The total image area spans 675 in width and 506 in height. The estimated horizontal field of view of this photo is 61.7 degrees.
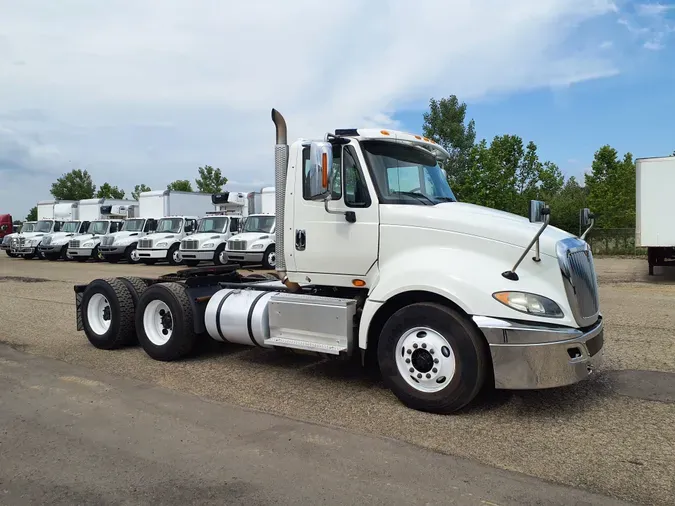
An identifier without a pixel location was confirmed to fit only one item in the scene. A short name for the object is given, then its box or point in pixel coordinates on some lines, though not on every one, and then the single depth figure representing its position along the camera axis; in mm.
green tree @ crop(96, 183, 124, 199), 72375
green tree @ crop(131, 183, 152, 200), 74562
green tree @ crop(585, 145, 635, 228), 36375
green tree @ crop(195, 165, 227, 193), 58438
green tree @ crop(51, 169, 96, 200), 69188
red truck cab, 43312
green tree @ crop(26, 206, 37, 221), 82438
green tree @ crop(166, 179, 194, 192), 69125
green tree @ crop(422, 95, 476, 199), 43219
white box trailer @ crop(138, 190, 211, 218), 27922
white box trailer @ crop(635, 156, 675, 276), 15664
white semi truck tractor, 4684
